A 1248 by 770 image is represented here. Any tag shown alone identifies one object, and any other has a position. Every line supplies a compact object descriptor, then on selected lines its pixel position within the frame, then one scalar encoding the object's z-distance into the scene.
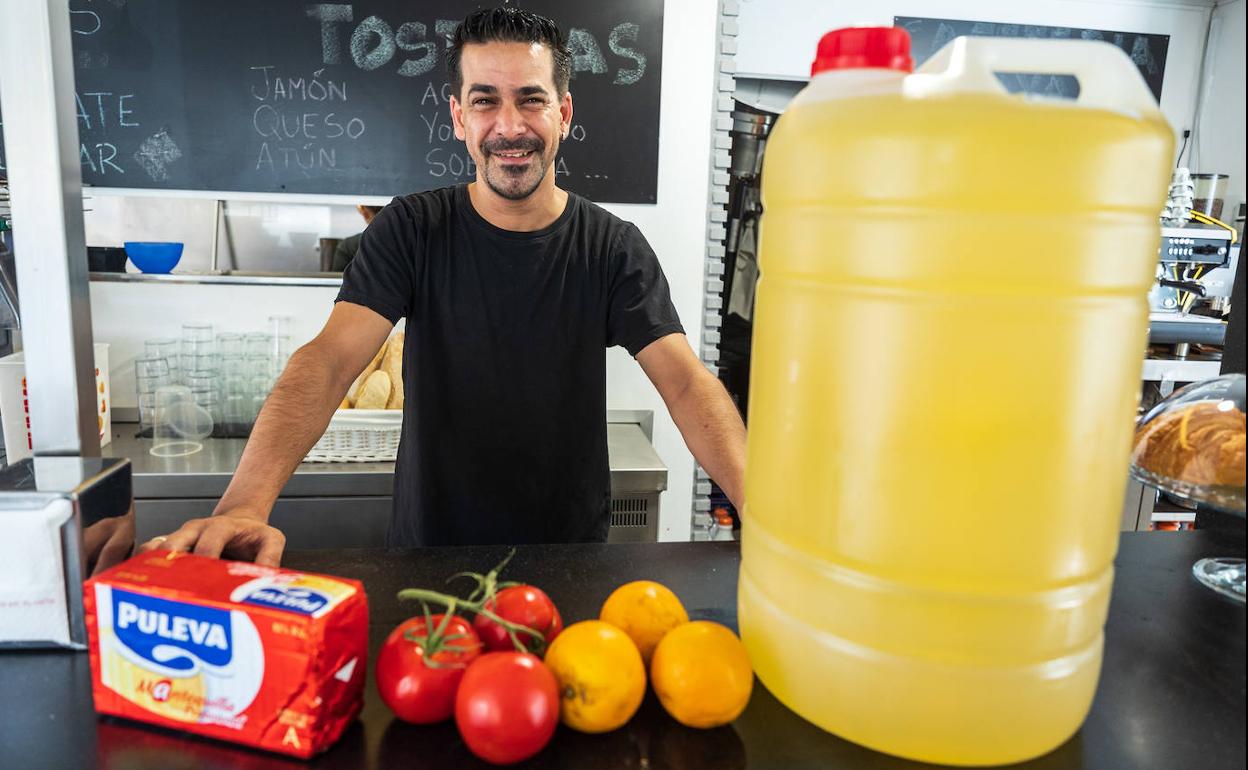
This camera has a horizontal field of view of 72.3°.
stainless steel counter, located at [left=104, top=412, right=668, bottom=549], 2.18
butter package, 0.60
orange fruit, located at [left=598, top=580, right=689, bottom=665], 0.73
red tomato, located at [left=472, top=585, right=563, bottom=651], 0.71
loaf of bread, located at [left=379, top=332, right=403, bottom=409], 2.54
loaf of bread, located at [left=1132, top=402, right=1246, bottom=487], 0.79
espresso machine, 3.44
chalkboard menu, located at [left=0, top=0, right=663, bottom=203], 2.53
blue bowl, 2.57
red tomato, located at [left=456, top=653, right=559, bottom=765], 0.60
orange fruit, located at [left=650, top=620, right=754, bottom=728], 0.65
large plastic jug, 0.57
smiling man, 1.73
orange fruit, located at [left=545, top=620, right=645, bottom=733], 0.63
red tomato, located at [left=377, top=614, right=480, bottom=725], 0.65
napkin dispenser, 0.74
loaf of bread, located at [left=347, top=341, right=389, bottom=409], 2.54
